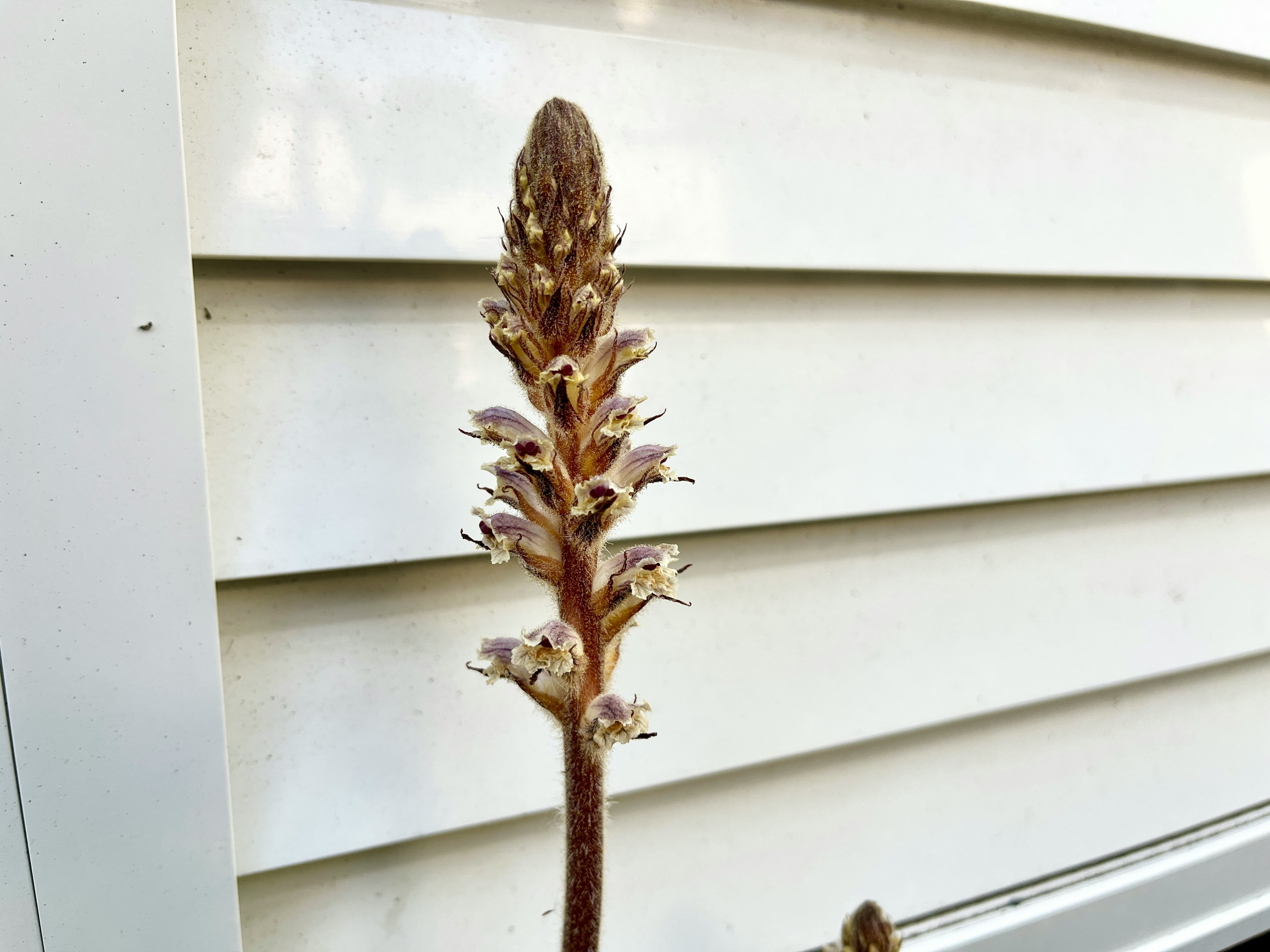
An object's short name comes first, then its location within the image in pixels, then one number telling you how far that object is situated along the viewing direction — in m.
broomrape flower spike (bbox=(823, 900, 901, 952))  0.35
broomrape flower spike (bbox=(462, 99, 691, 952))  0.27
